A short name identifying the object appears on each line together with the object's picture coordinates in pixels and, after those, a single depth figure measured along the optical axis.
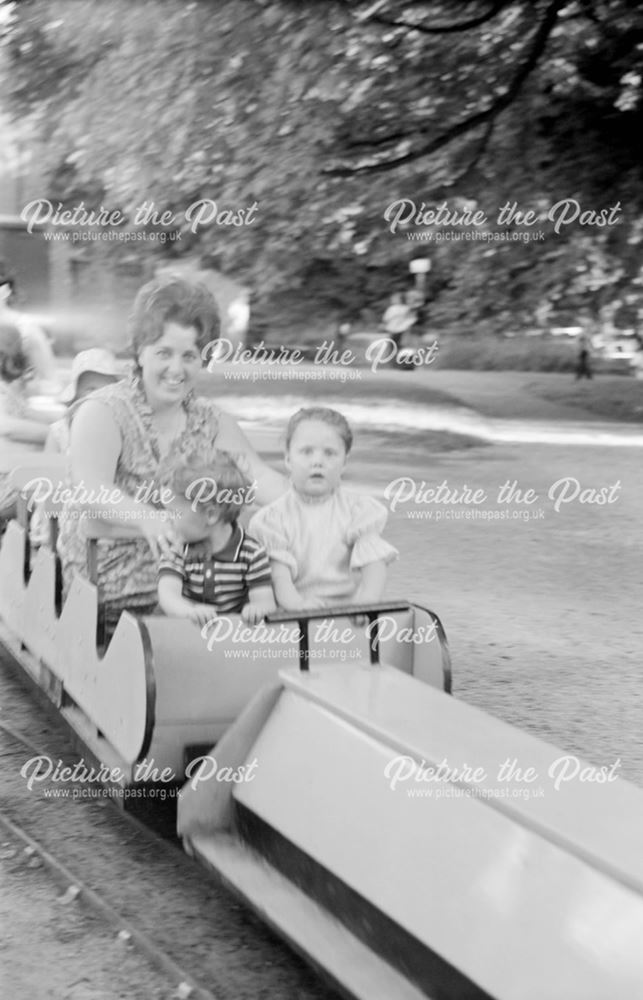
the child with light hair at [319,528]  3.24
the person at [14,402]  4.77
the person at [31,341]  5.06
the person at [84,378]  4.18
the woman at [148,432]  3.33
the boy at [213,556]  2.95
